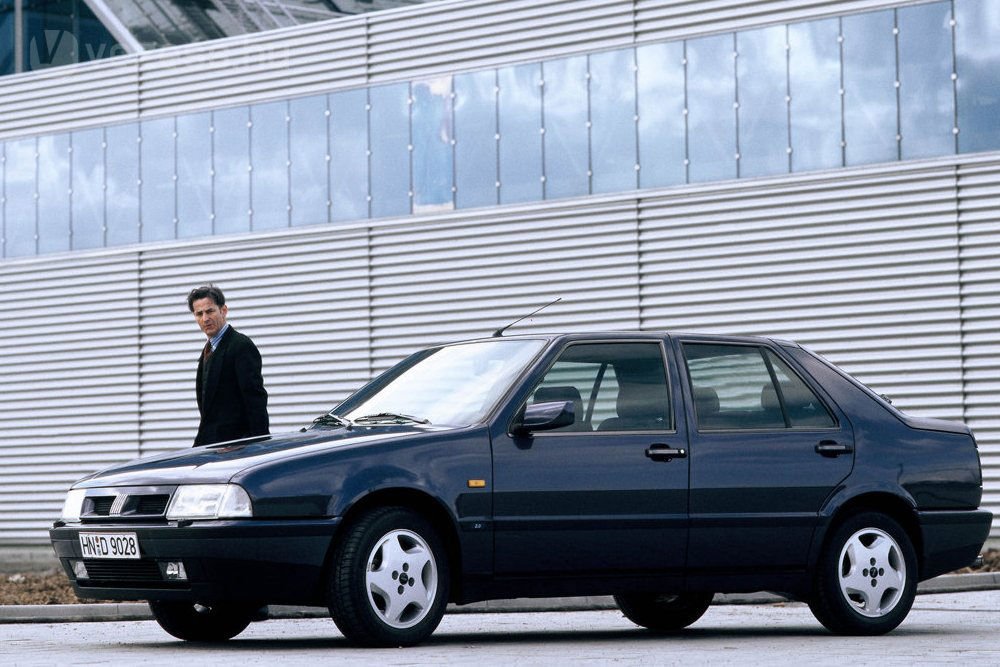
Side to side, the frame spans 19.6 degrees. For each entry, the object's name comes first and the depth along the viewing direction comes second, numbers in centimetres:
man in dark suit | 1571
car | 1240
